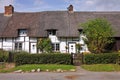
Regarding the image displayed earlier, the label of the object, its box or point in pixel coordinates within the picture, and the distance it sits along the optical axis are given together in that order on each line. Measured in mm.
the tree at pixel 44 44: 15692
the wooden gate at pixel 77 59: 12664
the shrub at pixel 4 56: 12960
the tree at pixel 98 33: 14006
